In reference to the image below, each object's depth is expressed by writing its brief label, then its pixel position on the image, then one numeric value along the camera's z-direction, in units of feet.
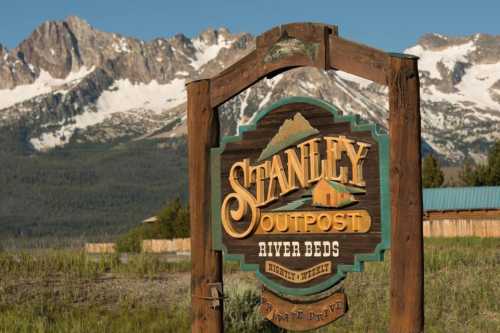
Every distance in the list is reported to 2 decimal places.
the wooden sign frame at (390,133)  28.48
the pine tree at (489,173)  221.25
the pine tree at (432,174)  240.69
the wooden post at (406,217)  28.45
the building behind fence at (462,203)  194.59
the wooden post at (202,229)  33.45
